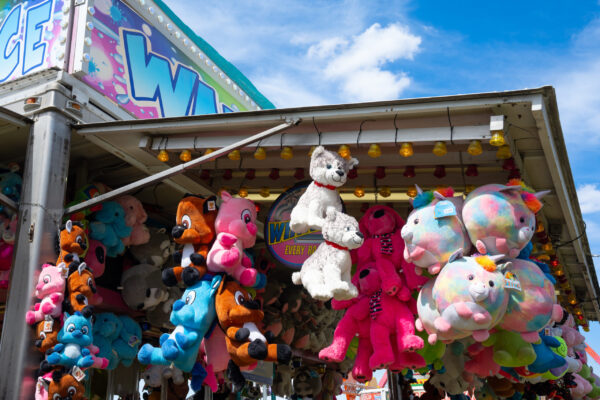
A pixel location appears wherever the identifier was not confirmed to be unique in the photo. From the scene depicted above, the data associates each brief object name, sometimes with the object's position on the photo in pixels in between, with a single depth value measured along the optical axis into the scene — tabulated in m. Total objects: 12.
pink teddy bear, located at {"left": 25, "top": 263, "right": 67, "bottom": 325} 4.66
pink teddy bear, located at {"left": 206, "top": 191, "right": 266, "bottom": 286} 4.48
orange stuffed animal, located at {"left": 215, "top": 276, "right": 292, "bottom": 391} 4.11
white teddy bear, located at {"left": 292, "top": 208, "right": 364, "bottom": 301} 3.96
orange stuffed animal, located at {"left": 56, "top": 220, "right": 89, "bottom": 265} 4.89
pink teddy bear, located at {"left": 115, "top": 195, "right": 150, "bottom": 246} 5.96
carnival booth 4.07
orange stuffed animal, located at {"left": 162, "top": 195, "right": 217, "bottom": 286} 4.51
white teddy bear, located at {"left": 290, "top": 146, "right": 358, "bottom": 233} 4.24
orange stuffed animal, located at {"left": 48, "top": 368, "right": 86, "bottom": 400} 4.50
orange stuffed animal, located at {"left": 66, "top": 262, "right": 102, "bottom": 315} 4.73
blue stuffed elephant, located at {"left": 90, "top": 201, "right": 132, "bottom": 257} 5.66
